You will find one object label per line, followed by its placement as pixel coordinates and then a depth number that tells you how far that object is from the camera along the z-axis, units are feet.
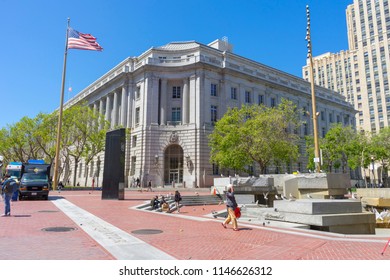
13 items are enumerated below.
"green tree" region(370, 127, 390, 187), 150.20
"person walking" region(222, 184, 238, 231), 33.81
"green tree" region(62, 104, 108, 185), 142.51
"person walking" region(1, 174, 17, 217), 42.44
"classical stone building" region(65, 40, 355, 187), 144.05
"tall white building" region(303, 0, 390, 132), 279.49
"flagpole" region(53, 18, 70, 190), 110.49
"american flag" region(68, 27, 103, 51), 98.99
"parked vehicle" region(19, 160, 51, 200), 73.20
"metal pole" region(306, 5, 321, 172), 66.98
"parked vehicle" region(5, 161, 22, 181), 133.08
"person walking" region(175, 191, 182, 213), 60.29
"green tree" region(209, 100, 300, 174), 103.81
